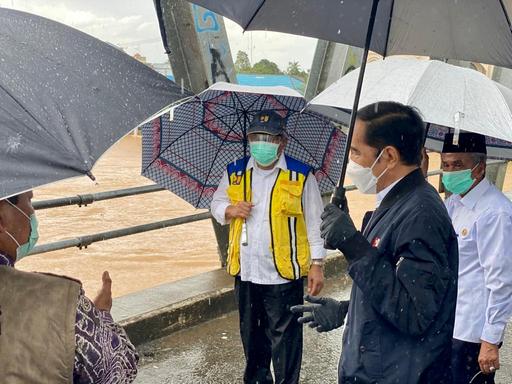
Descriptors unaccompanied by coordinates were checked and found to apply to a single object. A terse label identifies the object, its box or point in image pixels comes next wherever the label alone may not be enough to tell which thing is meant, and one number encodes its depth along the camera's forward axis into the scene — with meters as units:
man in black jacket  2.04
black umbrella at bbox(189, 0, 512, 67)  2.70
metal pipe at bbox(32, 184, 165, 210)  4.16
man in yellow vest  3.54
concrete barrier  4.65
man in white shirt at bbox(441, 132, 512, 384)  2.82
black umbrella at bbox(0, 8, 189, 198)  1.47
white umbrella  2.93
